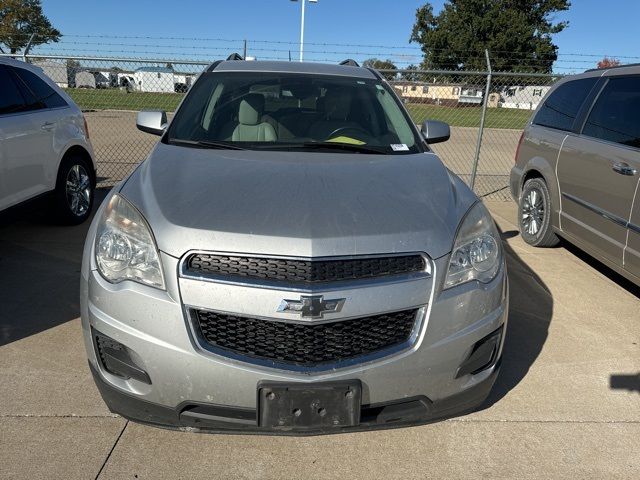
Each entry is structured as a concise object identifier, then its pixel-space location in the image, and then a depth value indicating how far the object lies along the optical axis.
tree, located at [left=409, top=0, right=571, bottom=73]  49.09
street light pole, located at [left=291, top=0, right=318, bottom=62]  28.51
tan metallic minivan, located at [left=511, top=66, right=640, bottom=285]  4.11
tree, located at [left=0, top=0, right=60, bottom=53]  45.82
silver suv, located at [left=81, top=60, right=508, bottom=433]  2.03
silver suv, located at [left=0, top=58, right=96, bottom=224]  4.65
